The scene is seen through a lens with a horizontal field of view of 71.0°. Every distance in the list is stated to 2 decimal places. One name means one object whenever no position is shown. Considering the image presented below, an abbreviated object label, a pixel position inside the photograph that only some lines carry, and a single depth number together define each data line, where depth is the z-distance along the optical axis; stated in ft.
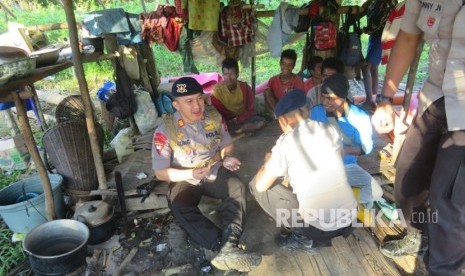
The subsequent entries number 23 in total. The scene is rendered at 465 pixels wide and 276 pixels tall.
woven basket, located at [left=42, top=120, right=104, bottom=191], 12.64
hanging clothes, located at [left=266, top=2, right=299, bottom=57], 17.57
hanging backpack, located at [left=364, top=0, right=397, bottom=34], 17.84
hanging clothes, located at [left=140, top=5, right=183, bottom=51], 16.25
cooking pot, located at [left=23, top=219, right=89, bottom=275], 9.59
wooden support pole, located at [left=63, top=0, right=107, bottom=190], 10.27
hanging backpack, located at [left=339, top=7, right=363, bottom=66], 18.83
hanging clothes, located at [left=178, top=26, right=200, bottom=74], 17.48
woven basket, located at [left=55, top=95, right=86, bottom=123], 18.19
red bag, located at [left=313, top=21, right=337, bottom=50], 17.98
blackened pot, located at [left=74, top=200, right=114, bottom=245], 10.74
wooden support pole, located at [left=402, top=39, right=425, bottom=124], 11.05
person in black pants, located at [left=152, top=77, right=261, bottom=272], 9.61
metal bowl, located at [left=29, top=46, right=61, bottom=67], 10.36
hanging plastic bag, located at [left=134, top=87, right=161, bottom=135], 16.67
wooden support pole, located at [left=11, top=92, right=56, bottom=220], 9.84
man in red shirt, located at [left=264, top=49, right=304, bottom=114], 16.71
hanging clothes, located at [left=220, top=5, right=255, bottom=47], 17.07
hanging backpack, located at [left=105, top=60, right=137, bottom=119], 15.98
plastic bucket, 11.27
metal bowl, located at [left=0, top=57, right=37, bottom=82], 8.31
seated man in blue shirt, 9.96
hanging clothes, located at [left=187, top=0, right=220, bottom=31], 16.22
